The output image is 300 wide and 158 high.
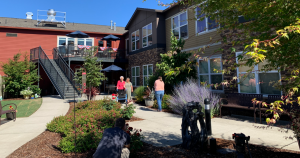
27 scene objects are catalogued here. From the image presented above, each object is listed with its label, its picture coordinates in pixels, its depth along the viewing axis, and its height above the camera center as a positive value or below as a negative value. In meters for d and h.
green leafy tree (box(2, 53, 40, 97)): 15.90 +0.89
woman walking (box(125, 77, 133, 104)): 11.02 -0.09
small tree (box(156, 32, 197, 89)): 10.06 +1.23
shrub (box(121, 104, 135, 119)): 7.17 -0.97
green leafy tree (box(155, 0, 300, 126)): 2.39 +0.93
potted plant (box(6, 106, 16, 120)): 7.65 -1.15
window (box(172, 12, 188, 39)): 12.35 +4.03
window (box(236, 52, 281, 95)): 7.61 +0.11
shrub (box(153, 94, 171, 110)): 9.75 -0.84
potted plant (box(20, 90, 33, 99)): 15.53 -0.47
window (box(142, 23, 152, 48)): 15.27 +4.25
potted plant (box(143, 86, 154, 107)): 10.85 -0.74
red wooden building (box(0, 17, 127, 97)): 17.40 +4.59
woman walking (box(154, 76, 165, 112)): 9.27 -0.14
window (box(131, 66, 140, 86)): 17.20 +1.03
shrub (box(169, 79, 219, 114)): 7.71 -0.45
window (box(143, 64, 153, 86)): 15.03 +1.29
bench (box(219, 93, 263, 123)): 7.11 -0.61
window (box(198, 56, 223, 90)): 9.93 +0.76
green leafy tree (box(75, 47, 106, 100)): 12.14 +0.83
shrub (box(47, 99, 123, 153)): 4.23 -1.11
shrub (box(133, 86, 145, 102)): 12.68 -0.46
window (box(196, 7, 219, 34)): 10.53 +3.54
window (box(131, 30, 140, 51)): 17.30 +4.34
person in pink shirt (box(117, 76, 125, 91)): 10.98 +0.09
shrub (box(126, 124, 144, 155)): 3.85 -1.22
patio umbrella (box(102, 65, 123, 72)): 16.96 +1.69
